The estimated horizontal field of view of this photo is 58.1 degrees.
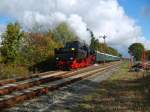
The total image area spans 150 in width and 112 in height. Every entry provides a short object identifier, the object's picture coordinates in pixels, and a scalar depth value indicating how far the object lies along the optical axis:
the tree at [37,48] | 15.40
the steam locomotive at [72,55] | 14.33
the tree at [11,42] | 13.78
